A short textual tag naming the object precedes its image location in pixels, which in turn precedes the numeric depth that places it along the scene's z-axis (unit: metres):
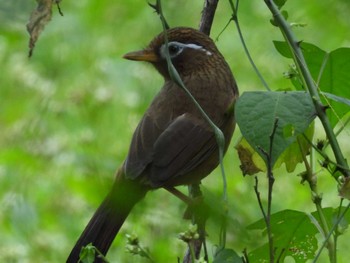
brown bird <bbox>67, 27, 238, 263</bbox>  6.20
